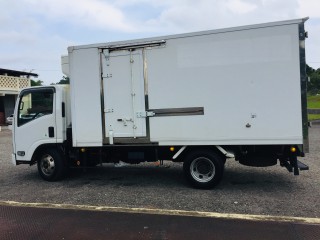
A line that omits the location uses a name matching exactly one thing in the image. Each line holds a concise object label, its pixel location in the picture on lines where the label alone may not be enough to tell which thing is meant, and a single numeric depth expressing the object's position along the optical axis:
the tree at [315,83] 55.12
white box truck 4.97
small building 24.46
